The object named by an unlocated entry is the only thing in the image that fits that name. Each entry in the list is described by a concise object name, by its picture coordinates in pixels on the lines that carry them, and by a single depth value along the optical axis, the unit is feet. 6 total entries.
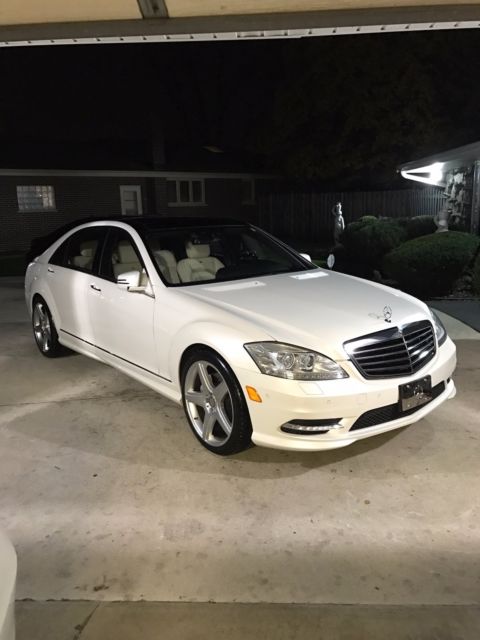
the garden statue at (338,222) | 56.29
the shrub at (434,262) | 31.27
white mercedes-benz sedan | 11.15
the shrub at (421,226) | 44.16
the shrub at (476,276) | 29.40
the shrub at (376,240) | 44.04
